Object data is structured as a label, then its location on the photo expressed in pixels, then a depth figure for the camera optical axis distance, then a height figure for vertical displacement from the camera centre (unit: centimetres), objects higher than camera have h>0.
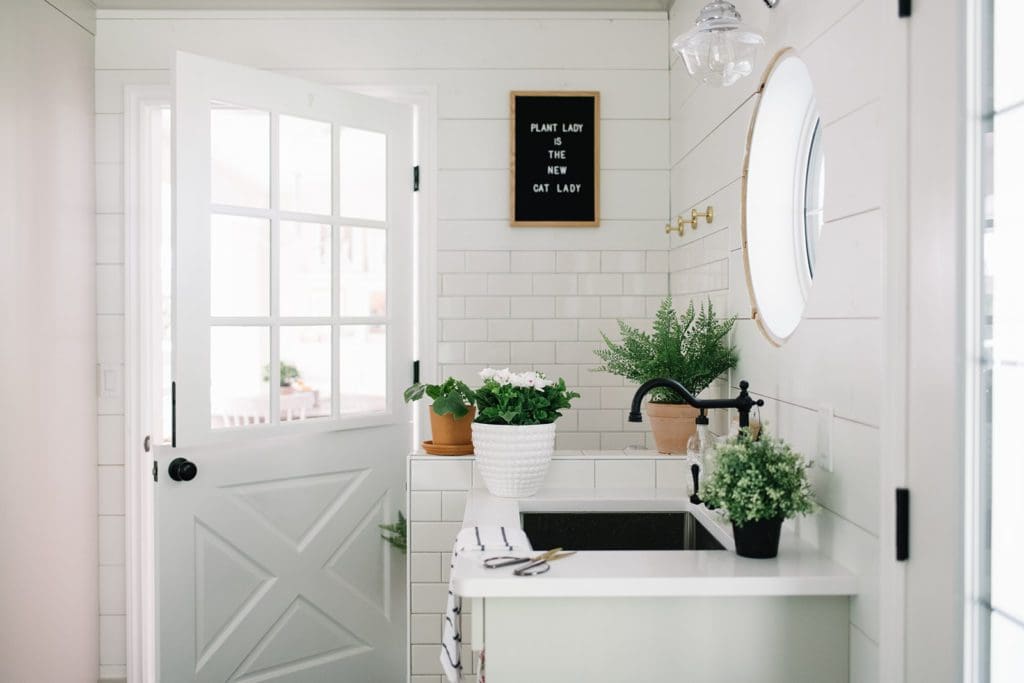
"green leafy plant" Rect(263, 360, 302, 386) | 592 -27
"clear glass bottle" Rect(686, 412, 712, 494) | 173 -25
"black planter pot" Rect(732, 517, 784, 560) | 149 -38
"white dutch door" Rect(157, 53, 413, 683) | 251 -24
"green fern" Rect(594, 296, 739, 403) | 218 -4
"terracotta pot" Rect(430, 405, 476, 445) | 221 -26
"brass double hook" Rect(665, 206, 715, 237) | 243 +39
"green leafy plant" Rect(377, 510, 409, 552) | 293 -74
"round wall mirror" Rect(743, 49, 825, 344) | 199 +36
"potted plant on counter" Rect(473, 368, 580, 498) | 203 -24
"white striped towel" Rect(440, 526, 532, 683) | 156 -50
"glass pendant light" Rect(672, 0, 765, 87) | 176 +67
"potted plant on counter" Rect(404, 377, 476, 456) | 221 -23
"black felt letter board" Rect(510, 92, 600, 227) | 306 +70
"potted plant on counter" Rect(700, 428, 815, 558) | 145 -28
